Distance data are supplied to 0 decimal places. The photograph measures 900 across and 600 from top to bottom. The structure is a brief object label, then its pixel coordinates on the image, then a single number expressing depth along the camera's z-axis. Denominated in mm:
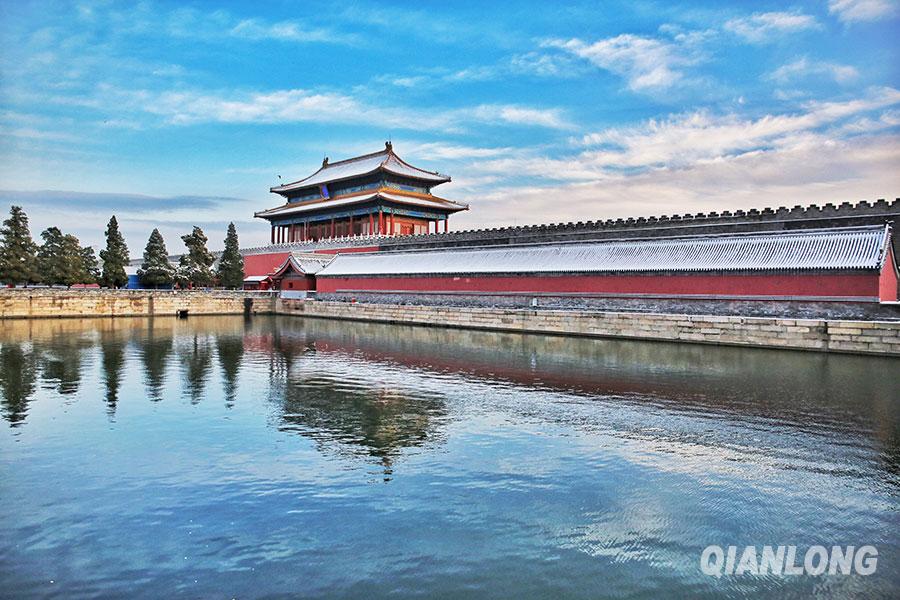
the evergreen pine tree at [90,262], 54750
